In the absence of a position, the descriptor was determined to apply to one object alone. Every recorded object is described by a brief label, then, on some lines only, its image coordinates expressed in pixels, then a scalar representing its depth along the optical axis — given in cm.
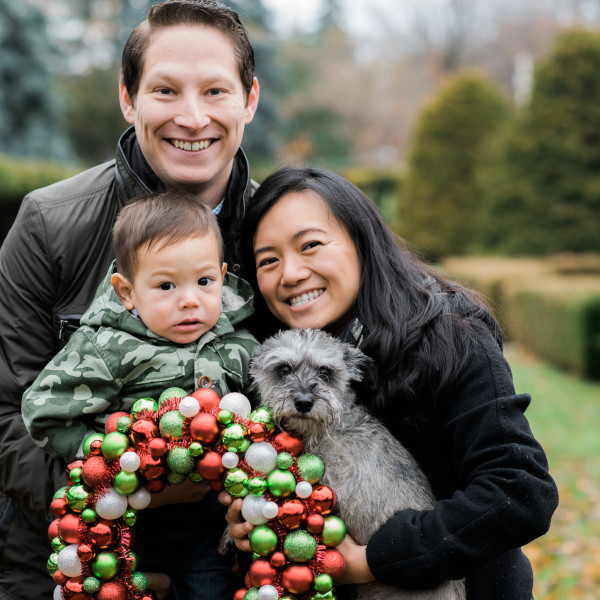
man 316
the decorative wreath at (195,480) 264
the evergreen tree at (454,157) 2386
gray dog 287
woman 264
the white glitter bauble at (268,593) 258
